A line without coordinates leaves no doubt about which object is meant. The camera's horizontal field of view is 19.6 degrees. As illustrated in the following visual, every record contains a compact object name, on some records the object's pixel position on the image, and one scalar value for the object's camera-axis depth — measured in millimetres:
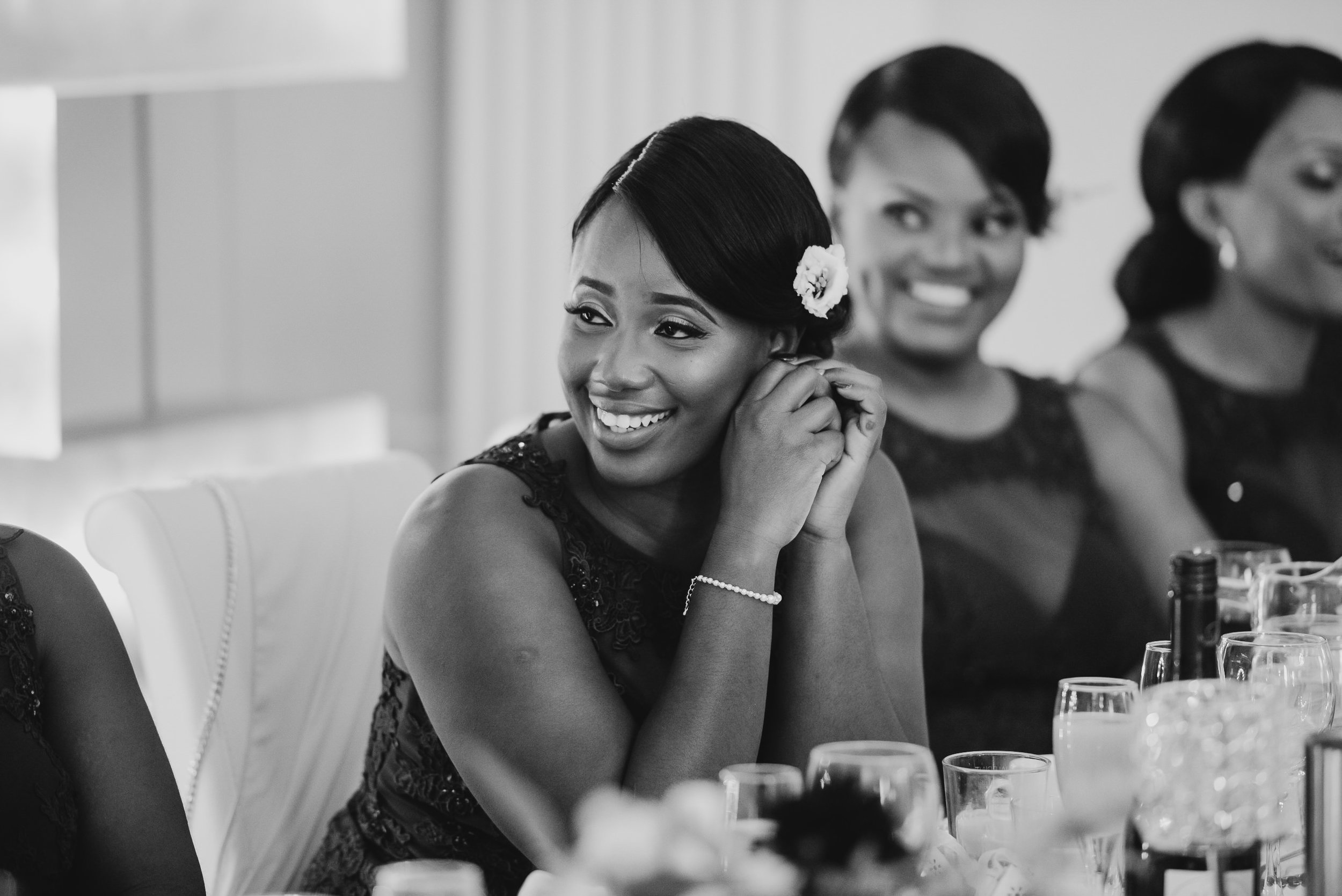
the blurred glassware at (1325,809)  2116
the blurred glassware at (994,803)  2227
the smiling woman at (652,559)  2512
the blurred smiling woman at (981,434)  3429
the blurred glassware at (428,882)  1857
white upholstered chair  2625
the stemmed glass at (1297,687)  2346
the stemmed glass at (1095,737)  2224
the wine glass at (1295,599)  2592
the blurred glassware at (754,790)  2081
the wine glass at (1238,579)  2765
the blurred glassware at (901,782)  2070
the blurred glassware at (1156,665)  2422
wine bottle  2324
